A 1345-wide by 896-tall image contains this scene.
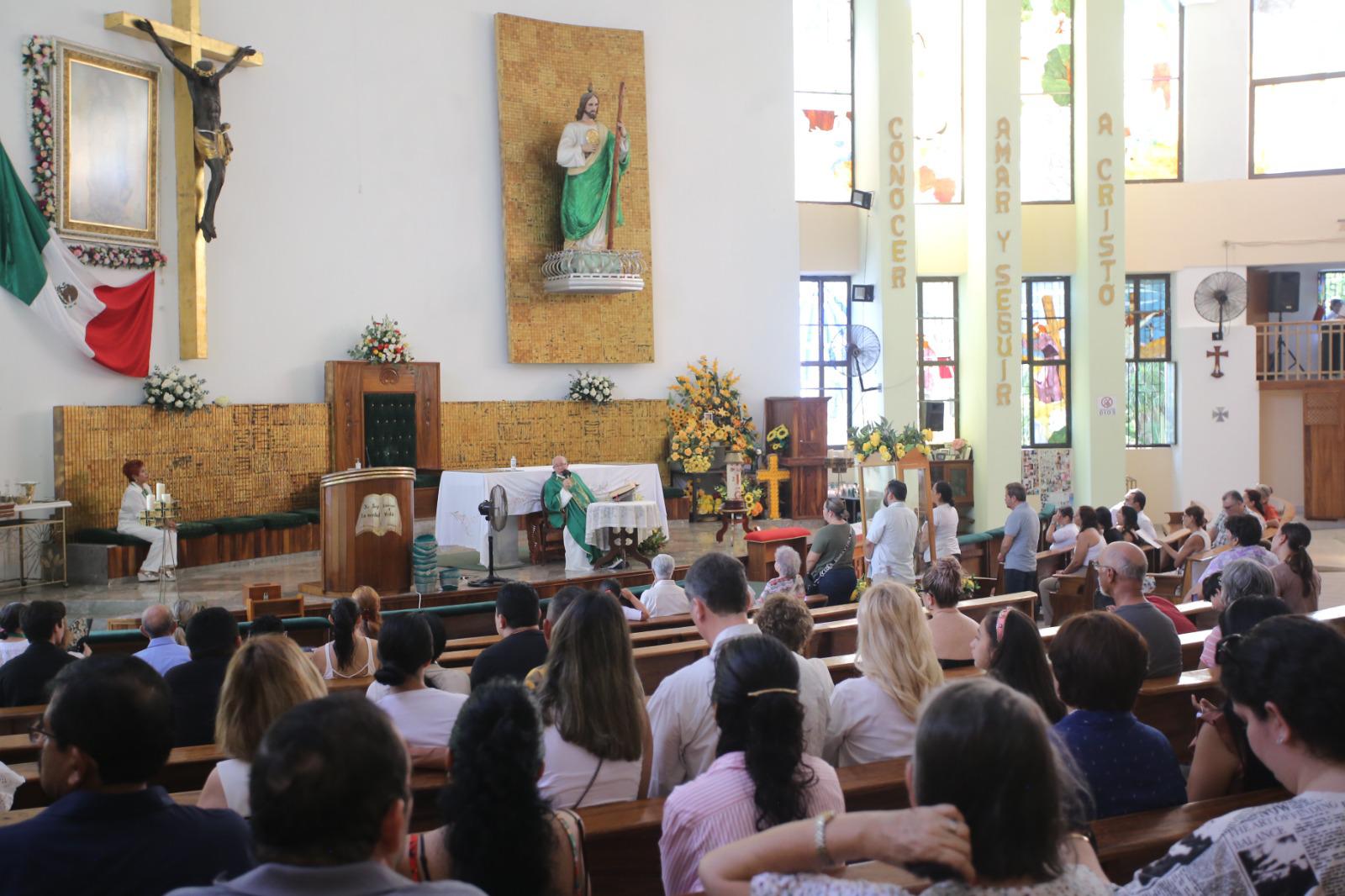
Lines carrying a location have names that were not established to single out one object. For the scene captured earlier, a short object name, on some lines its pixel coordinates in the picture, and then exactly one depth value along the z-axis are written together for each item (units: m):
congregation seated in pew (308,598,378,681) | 4.83
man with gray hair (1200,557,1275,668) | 4.58
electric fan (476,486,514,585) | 9.26
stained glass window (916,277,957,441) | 17.12
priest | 10.31
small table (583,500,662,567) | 10.15
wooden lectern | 8.85
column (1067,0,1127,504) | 16.22
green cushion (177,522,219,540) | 10.53
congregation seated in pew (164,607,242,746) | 4.02
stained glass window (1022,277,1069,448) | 17.09
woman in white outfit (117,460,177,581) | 9.85
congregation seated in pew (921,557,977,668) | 4.98
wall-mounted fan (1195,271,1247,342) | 16.42
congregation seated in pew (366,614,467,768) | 3.41
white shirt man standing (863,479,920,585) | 8.77
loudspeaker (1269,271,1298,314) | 17.42
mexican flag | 10.24
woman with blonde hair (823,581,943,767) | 3.50
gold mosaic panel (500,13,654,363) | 13.73
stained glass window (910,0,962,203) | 16.89
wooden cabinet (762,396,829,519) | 14.63
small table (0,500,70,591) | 10.08
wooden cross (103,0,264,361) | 11.30
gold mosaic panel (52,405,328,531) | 10.61
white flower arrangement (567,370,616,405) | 14.10
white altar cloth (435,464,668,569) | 10.31
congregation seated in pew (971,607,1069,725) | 3.31
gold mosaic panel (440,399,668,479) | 13.45
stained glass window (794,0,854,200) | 16.39
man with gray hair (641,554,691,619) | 7.05
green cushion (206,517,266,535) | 10.95
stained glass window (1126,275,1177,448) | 17.33
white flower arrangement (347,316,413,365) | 12.65
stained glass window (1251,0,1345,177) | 17.16
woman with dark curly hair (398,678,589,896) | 2.04
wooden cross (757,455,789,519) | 14.16
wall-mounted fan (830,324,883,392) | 15.81
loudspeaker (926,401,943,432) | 16.23
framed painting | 10.59
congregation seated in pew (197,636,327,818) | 2.91
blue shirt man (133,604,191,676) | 4.69
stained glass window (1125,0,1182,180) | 17.33
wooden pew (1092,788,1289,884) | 2.50
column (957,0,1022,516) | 15.77
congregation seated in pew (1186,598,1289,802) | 2.90
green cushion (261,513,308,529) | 11.37
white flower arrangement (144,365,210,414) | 11.06
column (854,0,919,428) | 15.58
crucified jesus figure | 10.96
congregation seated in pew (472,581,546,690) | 4.09
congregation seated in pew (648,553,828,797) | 3.29
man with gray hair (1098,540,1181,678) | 4.55
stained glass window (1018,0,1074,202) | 16.98
